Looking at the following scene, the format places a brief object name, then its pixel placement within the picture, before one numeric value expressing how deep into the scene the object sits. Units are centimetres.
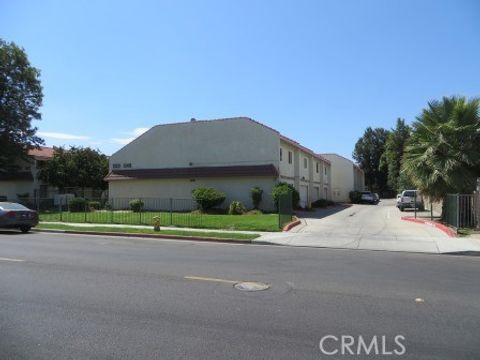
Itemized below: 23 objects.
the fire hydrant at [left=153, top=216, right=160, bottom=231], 2044
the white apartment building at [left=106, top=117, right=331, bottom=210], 3250
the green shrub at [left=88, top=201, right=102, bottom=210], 3160
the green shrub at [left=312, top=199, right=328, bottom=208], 4222
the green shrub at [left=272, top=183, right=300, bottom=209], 2969
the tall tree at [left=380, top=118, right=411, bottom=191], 7681
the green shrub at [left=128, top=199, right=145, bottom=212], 3176
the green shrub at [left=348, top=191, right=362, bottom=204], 5844
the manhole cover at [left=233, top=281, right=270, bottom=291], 821
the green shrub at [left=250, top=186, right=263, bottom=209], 3122
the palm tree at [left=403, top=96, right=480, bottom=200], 2098
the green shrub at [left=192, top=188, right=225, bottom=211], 3064
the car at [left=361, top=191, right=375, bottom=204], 5759
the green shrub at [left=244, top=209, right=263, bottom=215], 2978
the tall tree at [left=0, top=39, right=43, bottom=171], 4238
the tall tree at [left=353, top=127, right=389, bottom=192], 9494
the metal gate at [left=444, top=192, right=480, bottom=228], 1885
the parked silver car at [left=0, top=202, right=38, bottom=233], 2081
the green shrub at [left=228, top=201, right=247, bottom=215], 3000
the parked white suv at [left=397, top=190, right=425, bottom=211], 3828
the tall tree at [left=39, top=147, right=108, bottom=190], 4325
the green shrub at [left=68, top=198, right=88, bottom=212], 3159
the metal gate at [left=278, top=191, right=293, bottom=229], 2109
